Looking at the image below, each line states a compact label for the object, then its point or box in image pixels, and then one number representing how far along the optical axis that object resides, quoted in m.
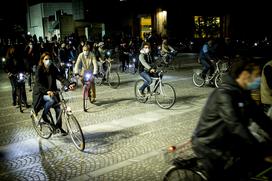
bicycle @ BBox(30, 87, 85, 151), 6.94
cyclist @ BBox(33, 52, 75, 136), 7.37
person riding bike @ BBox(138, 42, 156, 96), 10.48
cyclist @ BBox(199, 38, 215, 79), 13.53
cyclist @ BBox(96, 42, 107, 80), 15.53
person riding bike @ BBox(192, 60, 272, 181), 3.14
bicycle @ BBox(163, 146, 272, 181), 3.36
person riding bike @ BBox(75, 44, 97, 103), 11.26
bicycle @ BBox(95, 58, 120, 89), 14.87
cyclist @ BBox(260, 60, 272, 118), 5.95
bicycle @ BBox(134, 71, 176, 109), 10.24
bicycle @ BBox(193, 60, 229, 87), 13.45
